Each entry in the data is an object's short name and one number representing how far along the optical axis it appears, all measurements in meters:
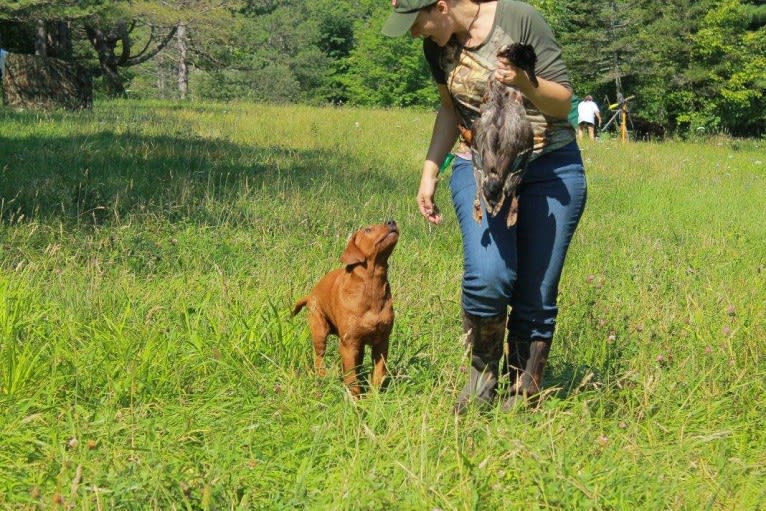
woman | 6.76
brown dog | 7.48
